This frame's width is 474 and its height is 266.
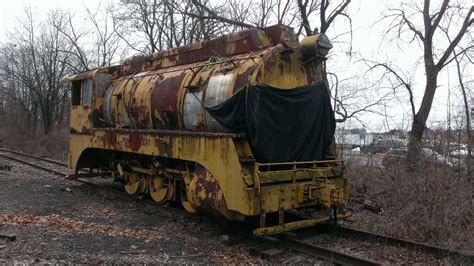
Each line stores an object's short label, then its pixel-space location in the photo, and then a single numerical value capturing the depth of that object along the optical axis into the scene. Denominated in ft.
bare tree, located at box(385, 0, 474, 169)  47.35
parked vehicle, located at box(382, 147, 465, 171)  34.32
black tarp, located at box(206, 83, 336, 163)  23.66
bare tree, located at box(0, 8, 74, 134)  132.71
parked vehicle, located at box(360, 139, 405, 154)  40.44
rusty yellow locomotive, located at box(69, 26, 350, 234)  23.57
